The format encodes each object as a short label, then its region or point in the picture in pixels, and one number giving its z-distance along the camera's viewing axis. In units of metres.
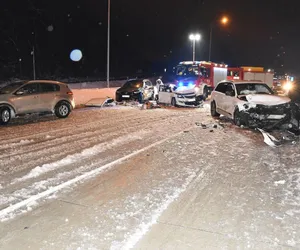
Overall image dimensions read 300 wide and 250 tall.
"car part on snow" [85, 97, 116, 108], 21.17
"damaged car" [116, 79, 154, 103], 23.89
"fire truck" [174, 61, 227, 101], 27.14
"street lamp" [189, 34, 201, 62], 41.02
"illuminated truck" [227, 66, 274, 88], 35.18
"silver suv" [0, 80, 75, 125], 13.78
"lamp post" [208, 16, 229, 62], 34.31
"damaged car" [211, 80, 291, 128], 12.08
